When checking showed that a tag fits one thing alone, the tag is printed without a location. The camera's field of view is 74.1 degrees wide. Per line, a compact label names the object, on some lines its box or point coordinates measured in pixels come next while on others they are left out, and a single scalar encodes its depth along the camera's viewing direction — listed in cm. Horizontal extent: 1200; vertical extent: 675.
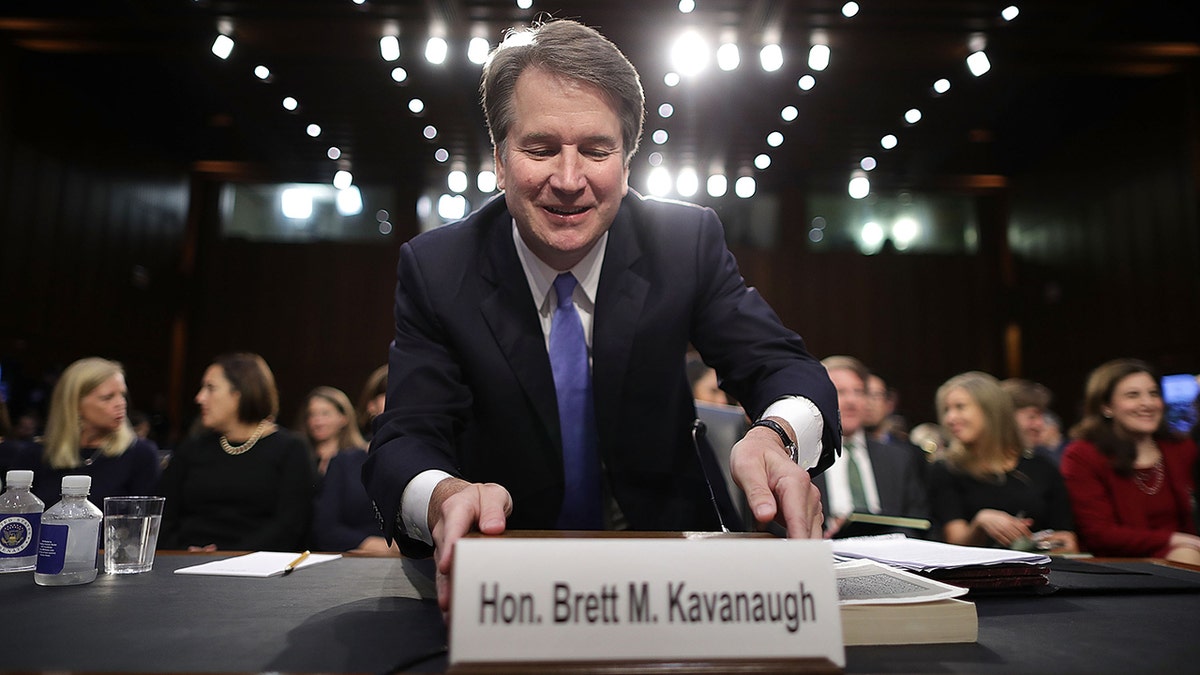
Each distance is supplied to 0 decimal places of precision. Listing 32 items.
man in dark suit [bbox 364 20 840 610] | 110
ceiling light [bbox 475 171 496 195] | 828
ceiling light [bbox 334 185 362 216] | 940
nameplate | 56
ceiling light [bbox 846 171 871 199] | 904
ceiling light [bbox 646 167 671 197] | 780
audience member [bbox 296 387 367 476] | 429
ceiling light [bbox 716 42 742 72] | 578
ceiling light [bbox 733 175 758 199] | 862
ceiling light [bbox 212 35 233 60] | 585
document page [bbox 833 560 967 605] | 74
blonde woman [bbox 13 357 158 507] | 315
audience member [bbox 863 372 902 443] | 389
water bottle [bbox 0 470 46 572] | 117
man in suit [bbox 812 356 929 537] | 325
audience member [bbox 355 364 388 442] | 386
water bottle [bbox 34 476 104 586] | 104
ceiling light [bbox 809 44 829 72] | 593
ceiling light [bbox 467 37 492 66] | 581
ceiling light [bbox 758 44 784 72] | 583
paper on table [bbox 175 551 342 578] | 115
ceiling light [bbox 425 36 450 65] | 582
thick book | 71
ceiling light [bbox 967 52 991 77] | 604
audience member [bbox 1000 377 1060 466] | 443
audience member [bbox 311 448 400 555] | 336
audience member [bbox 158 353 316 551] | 308
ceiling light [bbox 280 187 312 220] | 934
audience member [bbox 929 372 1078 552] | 307
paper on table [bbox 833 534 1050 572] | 94
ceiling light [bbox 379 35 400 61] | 587
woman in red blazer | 305
